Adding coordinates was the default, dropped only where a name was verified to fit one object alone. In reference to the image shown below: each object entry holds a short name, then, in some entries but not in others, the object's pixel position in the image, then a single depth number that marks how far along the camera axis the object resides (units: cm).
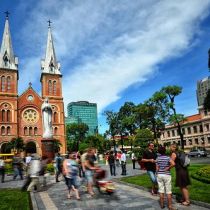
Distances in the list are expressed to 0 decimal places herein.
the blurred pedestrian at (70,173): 842
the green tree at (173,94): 3791
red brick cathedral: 4393
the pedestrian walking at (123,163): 1546
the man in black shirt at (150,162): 821
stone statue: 2297
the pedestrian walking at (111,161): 1562
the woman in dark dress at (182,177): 684
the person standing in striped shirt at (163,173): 667
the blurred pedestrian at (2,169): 1434
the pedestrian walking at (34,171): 982
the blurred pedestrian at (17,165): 1526
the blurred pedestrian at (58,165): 1338
